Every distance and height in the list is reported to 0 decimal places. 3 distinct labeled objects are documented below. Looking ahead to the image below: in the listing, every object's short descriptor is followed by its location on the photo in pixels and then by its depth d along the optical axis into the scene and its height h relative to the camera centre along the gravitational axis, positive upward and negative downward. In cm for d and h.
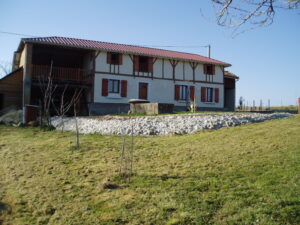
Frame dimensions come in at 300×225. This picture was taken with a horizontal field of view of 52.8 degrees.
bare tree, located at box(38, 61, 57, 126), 1812 +155
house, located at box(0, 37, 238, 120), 1967 +248
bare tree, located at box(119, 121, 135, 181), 555 -115
